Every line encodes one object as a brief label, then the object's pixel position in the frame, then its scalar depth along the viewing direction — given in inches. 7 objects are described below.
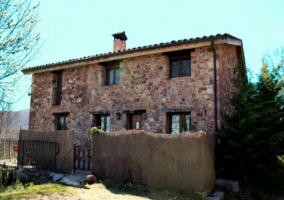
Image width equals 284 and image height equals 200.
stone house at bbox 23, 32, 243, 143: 375.9
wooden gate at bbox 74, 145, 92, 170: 365.1
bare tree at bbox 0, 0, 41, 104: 298.4
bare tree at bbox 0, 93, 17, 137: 1216.2
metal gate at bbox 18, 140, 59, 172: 373.4
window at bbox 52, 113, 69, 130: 525.8
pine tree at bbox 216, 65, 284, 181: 321.4
